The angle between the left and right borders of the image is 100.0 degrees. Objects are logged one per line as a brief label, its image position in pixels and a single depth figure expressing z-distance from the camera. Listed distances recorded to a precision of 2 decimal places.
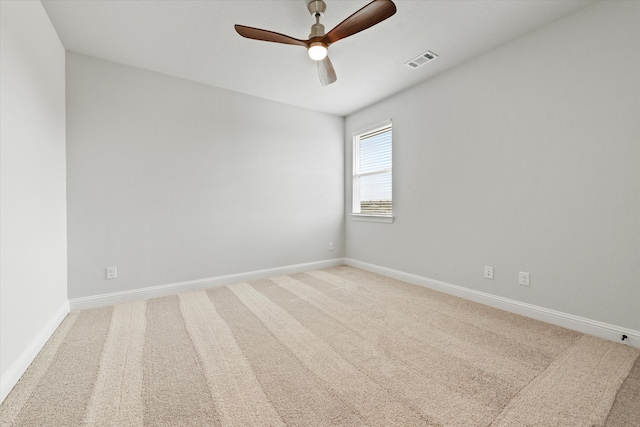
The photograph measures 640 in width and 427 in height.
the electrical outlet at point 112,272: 2.72
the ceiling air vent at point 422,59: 2.64
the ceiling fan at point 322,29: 1.66
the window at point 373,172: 3.79
